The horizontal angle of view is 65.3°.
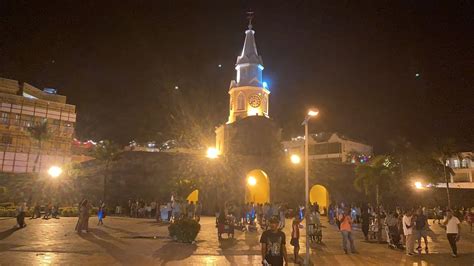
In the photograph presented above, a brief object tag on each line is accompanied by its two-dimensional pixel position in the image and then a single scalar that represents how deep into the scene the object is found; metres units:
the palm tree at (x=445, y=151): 34.72
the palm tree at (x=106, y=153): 37.03
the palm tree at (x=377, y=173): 23.20
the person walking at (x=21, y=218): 20.42
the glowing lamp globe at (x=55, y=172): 34.36
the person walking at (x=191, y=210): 25.75
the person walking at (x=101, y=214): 23.29
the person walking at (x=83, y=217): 19.06
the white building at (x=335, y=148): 67.06
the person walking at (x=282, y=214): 22.39
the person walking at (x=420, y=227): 15.15
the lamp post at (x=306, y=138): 13.48
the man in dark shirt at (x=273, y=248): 7.14
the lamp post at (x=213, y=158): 36.69
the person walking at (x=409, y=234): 14.41
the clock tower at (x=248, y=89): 42.38
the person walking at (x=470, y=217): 26.21
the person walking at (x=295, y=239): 12.70
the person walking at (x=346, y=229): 14.63
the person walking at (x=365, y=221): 18.98
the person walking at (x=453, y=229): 14.06
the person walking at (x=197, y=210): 28.00
